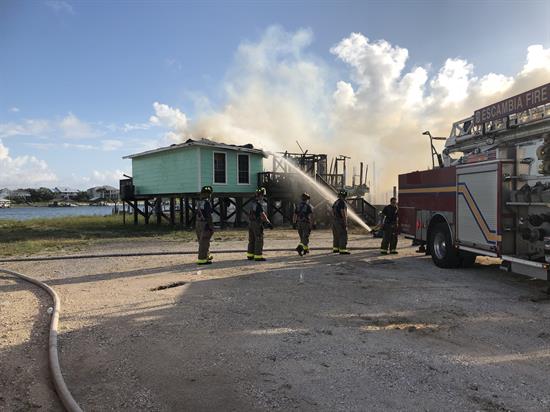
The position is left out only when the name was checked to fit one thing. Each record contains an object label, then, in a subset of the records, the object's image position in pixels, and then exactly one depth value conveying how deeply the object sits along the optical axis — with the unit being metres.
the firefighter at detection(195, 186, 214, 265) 9.99
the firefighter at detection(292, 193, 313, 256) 12.05
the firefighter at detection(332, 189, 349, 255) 12.02
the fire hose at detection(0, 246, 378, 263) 11.42
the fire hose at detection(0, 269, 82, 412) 3.35
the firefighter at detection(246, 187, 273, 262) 10.73
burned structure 22.36
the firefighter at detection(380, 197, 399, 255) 12.23
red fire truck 7.27
